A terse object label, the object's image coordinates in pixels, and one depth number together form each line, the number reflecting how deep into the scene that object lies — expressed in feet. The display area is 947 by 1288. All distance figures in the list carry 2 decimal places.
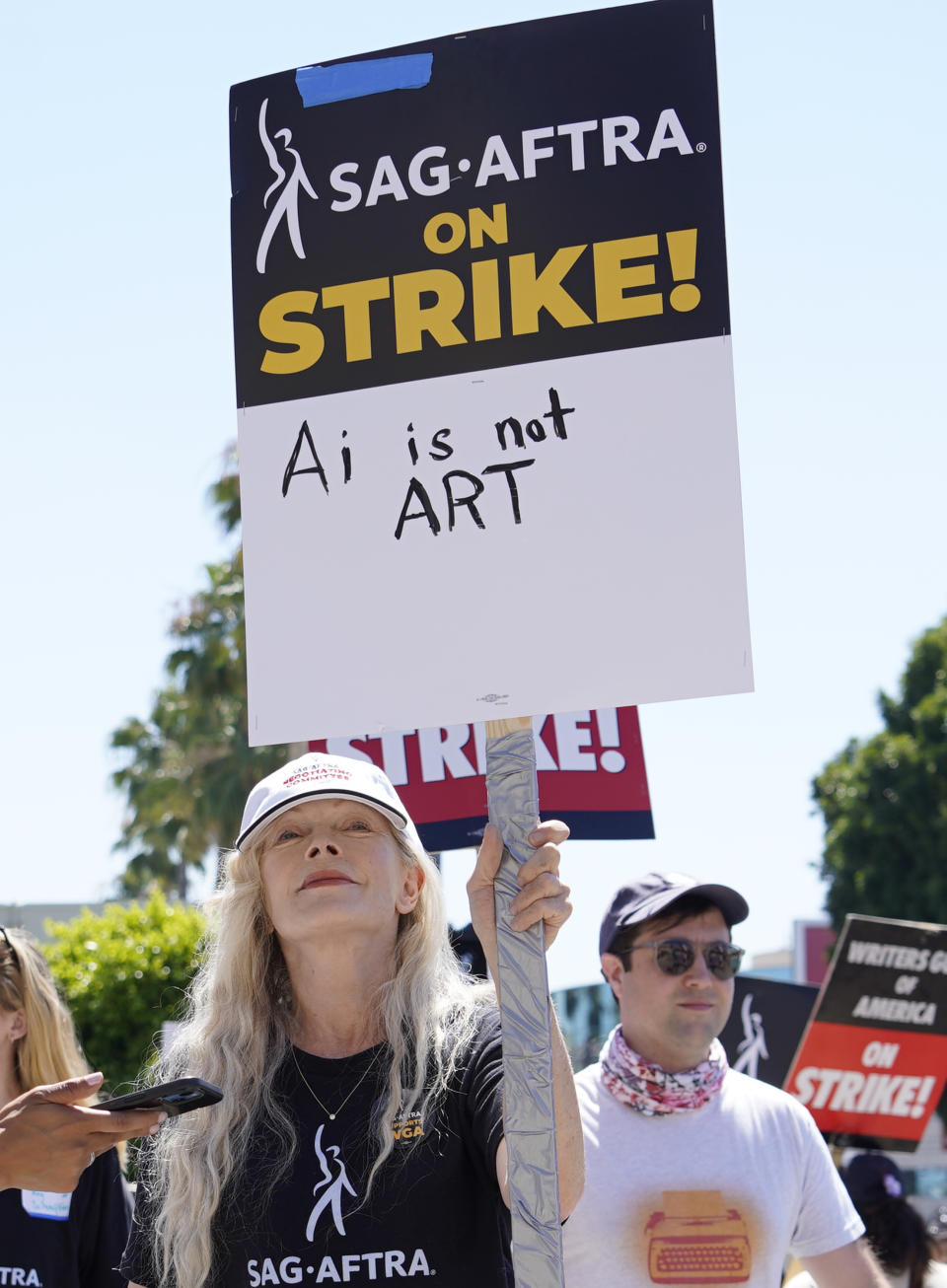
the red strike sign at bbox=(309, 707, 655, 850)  15.61
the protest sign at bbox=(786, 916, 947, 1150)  19.26
